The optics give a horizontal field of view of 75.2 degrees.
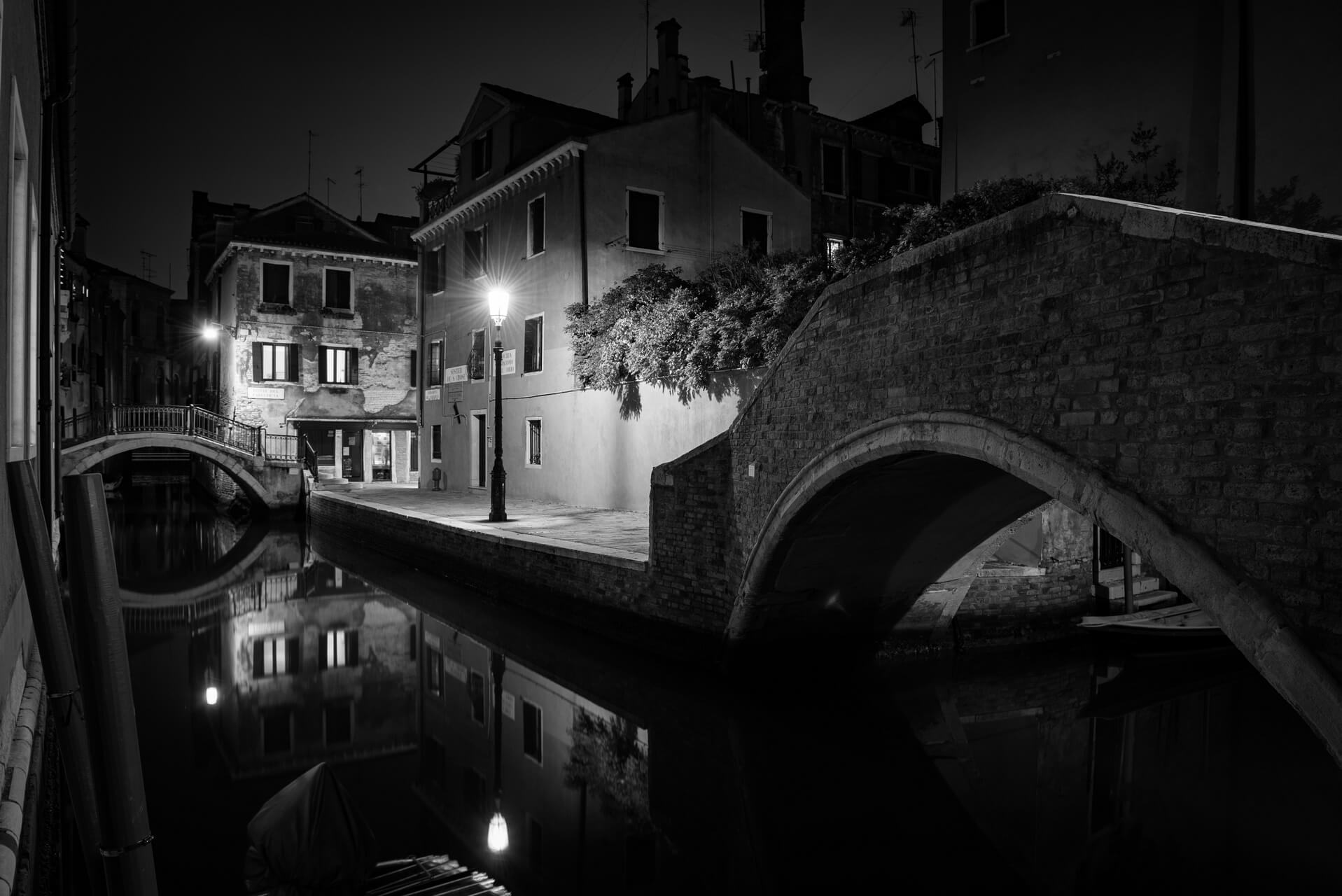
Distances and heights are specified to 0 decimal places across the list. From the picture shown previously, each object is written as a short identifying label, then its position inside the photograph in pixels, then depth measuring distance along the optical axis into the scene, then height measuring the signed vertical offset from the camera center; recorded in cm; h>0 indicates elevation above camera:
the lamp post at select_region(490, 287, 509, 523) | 1270 -16
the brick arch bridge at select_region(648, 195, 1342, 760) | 342 +11
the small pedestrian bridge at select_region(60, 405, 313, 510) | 2106 -25
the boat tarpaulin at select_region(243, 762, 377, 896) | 438 -211
